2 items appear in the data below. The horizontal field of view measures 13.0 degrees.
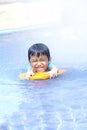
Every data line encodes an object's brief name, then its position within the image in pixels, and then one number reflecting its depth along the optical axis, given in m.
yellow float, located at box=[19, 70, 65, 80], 4.54
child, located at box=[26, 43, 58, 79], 4.54
